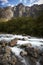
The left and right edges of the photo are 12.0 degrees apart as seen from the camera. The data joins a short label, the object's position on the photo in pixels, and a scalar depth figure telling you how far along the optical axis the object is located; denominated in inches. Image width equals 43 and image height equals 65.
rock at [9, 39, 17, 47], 279.1
